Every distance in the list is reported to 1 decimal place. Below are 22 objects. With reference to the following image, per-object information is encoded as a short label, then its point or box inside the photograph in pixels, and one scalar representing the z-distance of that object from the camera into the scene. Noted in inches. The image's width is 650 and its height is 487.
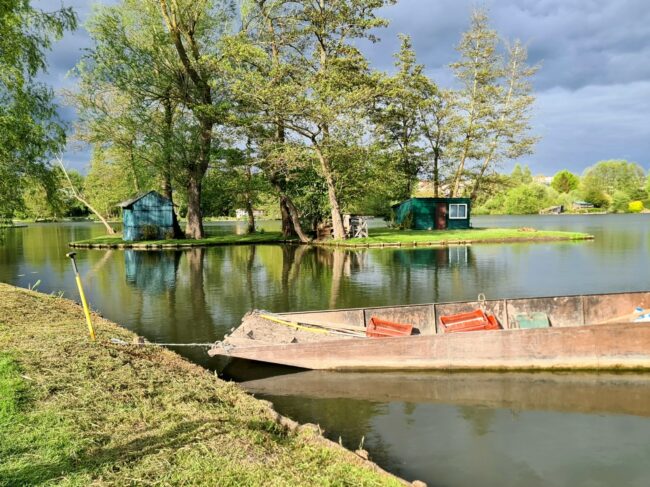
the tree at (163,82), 1517.0
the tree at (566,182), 6579.7
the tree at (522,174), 6161.9
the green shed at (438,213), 2014.0
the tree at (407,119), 1859.0
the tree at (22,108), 495.8
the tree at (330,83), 1353.3
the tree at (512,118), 2074.3
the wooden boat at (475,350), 406.0
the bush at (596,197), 5472.4
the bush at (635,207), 5226.4
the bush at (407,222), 2048.2
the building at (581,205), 5472.4
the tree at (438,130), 2052.2
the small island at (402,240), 1576.0
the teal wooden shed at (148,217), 1755.7
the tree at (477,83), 2053.4
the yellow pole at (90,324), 416.2
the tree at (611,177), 5575.8
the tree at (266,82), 1357.0
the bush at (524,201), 5177.2
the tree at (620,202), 5177.2
